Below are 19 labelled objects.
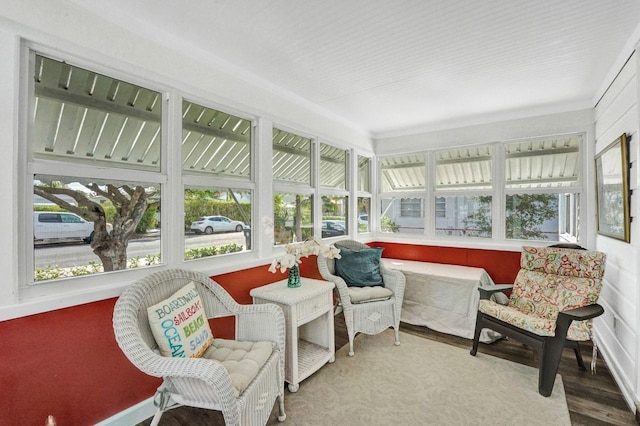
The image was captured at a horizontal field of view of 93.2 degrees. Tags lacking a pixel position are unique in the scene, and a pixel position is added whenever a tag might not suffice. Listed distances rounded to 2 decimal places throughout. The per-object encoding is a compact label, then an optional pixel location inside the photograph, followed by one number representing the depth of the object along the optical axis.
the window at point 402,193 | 4.52
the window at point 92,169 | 1.69
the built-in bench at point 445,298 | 3.20
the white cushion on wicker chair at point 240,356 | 1.61
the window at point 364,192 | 4.61
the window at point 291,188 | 3.17
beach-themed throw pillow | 1.69
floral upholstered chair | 2.23
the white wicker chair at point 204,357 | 1.46
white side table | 2.26
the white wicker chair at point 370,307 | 2.87
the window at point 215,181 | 2.38
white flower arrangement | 2.49
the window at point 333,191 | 3.86
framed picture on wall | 2.29
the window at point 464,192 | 4.02
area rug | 1.98
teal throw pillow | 3.24
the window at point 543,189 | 3.53
